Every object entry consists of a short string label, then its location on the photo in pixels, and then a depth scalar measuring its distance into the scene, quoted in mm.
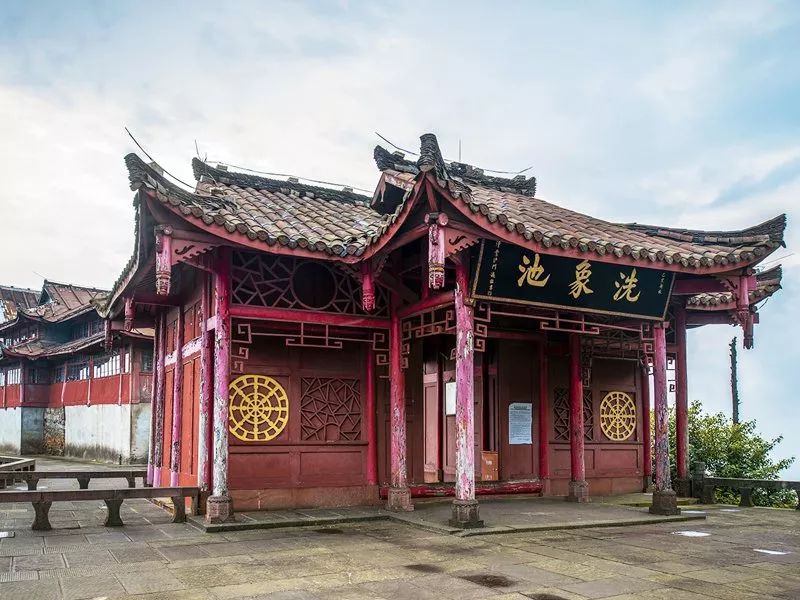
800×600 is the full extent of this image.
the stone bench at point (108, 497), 9000
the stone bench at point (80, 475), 13078
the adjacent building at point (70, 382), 26781
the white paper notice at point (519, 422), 12984
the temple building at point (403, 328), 9305
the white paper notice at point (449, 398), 14516
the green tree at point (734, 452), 15930
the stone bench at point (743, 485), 12539
